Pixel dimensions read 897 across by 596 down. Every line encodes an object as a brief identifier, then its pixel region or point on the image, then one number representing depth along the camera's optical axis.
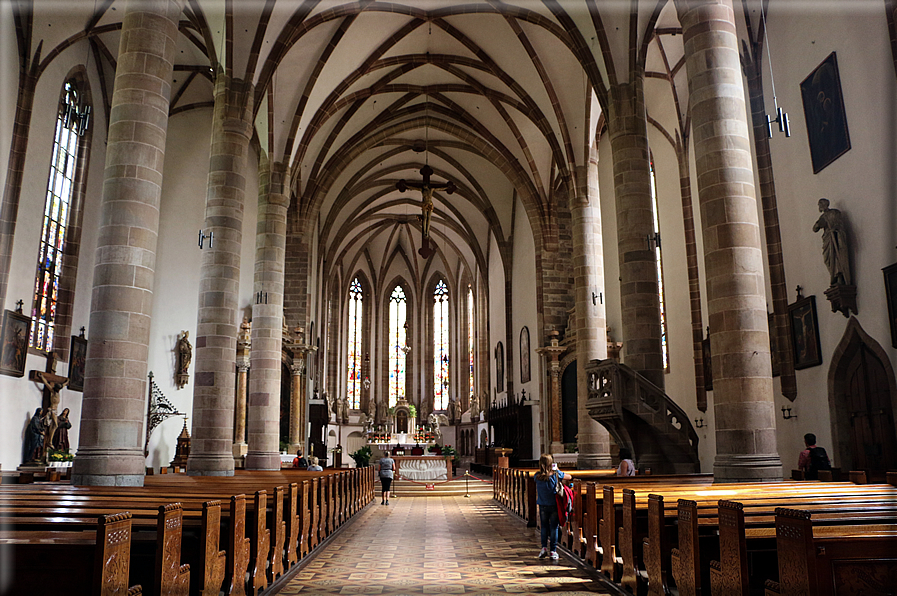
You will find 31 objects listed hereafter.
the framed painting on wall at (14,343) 12.92
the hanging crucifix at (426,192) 20.75
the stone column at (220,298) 11.89
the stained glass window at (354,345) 37.00
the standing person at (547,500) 7.78
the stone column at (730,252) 7.96
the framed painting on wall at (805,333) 11.57
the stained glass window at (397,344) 38.06
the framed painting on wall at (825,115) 11.02
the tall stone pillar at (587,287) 16.66
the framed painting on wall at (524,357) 25.19
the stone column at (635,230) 12.41
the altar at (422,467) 21.84
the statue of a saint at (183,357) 18.87
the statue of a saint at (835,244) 10.55
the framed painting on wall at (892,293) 9.49
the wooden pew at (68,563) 3.23
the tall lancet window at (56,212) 14.79
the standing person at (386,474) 16.09
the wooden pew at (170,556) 3.72
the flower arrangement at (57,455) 13.82
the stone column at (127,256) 8.19
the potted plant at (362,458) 22.08
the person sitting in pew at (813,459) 8.93
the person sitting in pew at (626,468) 10.16
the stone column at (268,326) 15.98
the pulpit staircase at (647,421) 11.18
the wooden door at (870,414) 10.06
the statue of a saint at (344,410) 33.09
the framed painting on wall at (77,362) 15.41
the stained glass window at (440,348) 38.06
